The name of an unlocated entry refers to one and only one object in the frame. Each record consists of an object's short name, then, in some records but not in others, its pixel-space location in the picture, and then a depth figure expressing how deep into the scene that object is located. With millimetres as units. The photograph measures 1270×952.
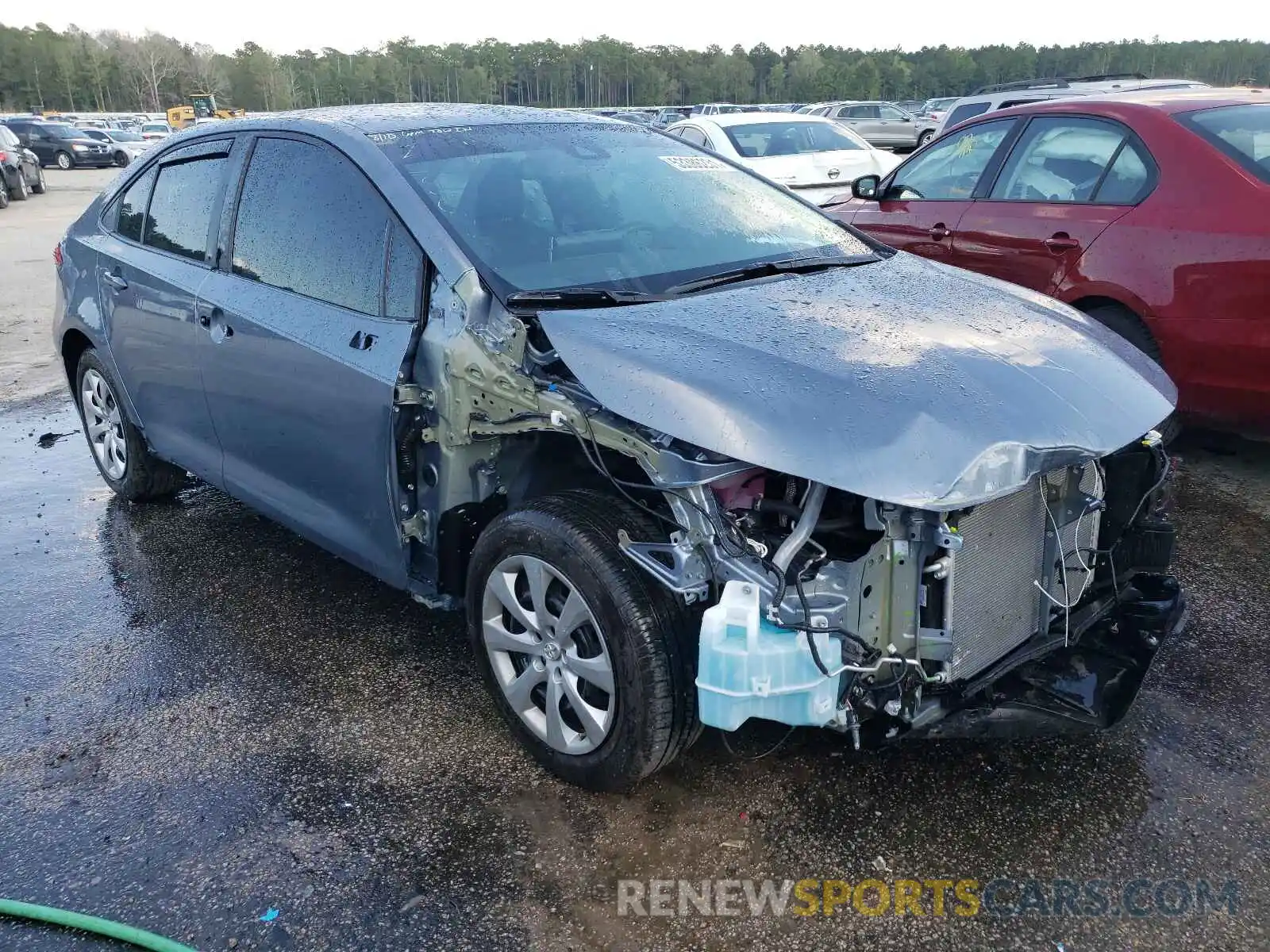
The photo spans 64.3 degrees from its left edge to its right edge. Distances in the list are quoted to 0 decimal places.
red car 4227
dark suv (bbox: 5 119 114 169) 35094
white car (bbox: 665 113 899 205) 10805
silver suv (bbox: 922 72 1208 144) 11977
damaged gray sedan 2312
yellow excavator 48881
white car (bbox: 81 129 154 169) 36188
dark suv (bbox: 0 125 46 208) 21984
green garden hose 2277
